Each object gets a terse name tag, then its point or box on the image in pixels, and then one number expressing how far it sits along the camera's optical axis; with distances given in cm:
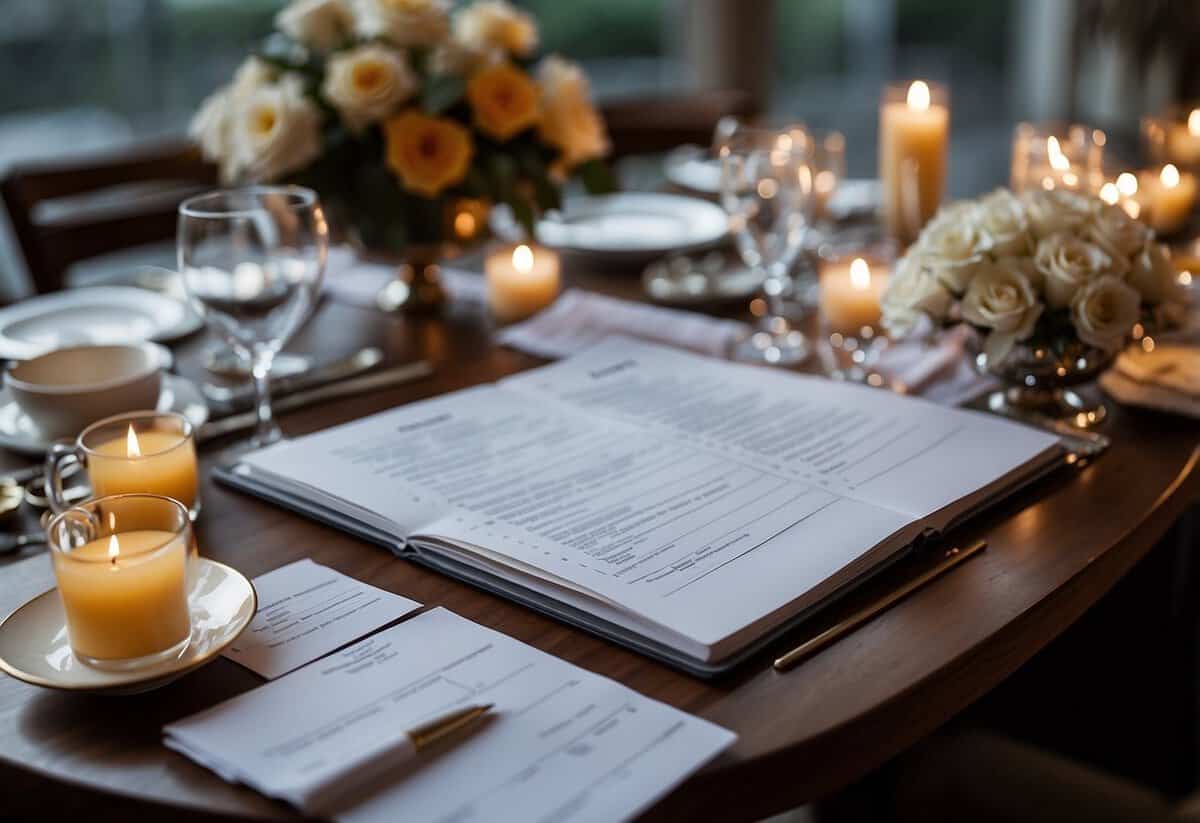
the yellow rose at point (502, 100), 135
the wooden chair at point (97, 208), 170
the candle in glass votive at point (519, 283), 138
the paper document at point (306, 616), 73
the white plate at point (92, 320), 131
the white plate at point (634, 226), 157
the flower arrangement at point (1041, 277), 98
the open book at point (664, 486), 76
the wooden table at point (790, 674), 62
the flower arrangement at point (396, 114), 131
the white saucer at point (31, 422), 103
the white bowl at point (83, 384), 101
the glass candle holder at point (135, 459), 85
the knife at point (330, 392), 108
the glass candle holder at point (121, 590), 68
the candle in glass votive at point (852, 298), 120
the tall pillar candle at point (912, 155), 160
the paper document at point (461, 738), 59
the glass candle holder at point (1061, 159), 133
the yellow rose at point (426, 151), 132
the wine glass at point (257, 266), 100
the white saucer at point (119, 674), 67
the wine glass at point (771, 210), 122
